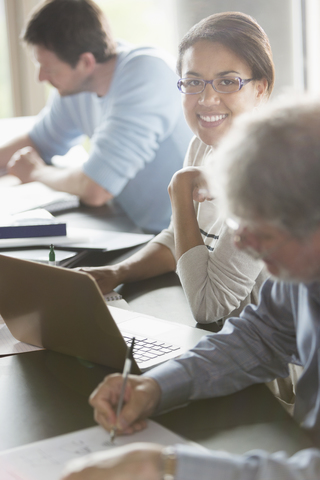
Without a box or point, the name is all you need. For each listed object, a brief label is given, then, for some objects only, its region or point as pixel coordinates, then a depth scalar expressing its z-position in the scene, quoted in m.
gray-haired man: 1.19
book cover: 2.17
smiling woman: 1.82
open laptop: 1.57
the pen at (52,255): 1.98
